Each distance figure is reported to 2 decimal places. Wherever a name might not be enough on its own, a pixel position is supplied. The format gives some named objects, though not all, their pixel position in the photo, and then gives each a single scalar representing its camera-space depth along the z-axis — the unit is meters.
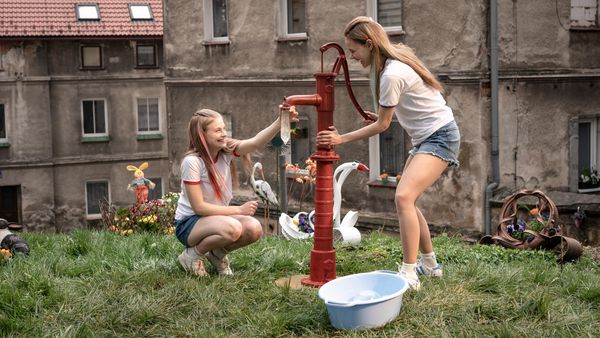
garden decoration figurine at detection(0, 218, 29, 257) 7.94
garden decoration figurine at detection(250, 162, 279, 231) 11.71
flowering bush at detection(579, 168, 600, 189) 16.81
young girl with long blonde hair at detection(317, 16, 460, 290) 5.87
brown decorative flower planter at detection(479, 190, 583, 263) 8.33
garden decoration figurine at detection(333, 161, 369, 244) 9.06
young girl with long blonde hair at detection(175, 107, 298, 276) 6.22
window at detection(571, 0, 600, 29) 16.42
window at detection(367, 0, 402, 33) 16.95
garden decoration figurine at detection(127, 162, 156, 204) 12.59
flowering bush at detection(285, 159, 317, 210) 12.14
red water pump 6.25
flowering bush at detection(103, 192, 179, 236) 11.60
